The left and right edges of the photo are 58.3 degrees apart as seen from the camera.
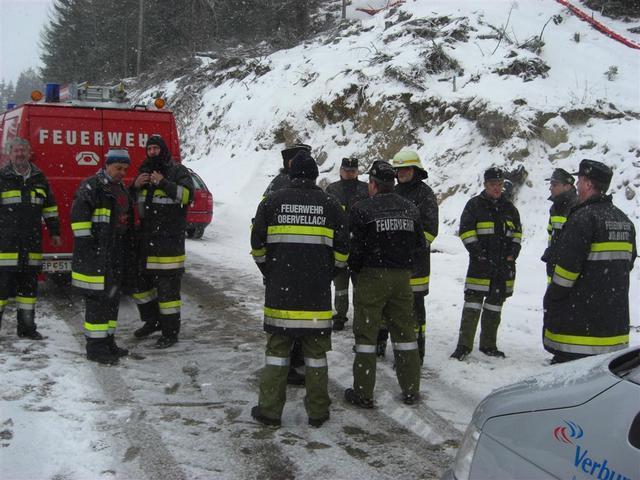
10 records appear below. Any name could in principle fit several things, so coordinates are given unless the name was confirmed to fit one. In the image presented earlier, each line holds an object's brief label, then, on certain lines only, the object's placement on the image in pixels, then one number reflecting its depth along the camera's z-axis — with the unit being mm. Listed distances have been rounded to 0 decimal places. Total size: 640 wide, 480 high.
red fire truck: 7281
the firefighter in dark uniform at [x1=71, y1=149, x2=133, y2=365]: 5355
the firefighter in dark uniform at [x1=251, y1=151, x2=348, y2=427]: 4250
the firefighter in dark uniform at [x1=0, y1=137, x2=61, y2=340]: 5770
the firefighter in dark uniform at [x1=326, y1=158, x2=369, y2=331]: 6863
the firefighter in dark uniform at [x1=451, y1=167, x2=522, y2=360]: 5902
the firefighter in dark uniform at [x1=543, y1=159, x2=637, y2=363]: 4121
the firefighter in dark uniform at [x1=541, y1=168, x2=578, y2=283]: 6656
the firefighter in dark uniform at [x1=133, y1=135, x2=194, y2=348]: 5891
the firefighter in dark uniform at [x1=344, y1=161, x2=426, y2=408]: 4641
